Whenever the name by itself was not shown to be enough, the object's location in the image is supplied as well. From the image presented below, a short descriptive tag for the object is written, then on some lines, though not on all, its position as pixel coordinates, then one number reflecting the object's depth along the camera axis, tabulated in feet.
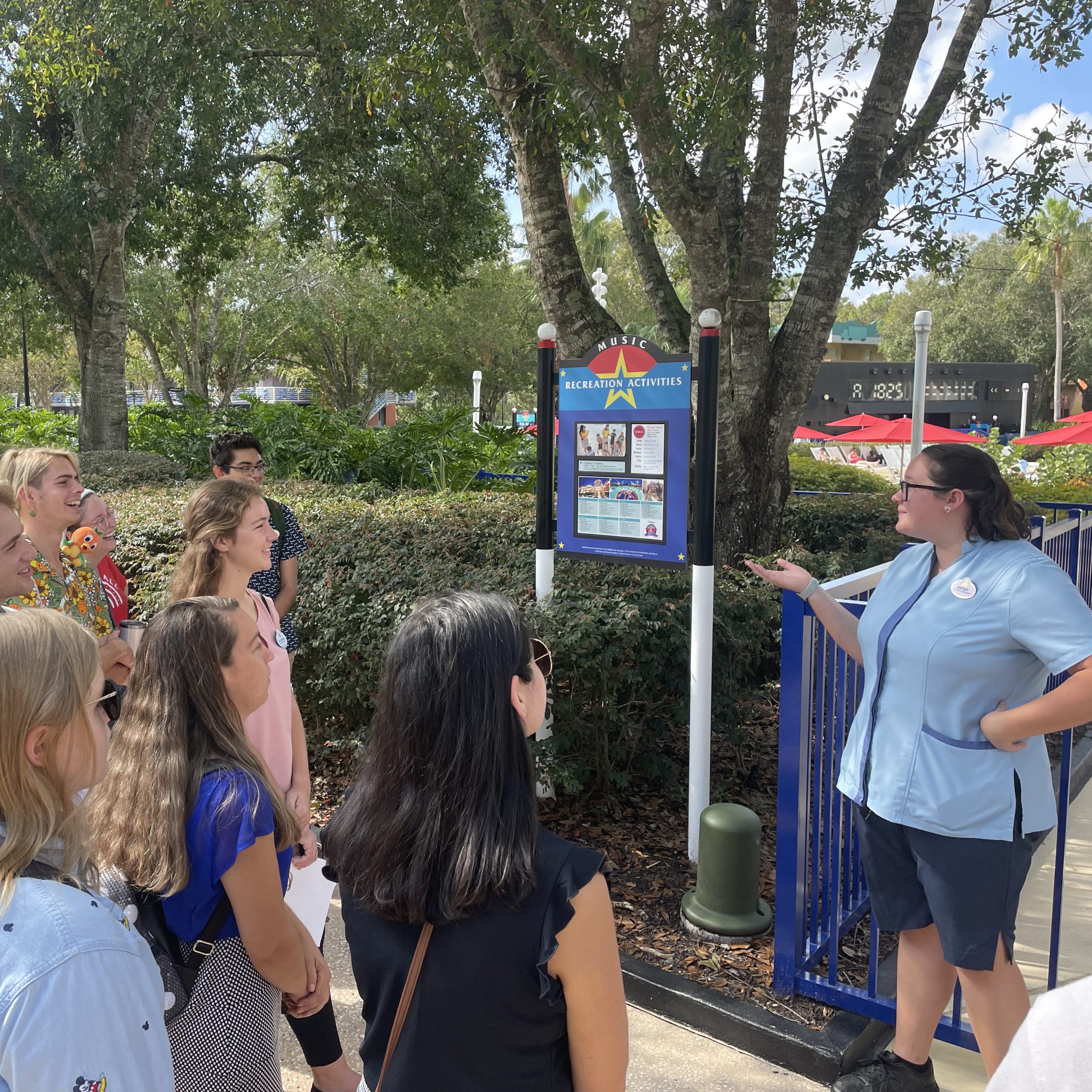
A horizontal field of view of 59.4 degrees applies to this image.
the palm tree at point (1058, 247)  153.99
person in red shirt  12.50
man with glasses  14.61
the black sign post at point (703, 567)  13.28
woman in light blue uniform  7.98
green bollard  11.84
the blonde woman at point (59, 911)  3.62
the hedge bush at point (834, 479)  41.78
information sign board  14.05
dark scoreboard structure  143.13
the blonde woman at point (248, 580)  10.60
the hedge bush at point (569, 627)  14.20
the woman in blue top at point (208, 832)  6.59
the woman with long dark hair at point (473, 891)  4.85
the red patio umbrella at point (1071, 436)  58.70
